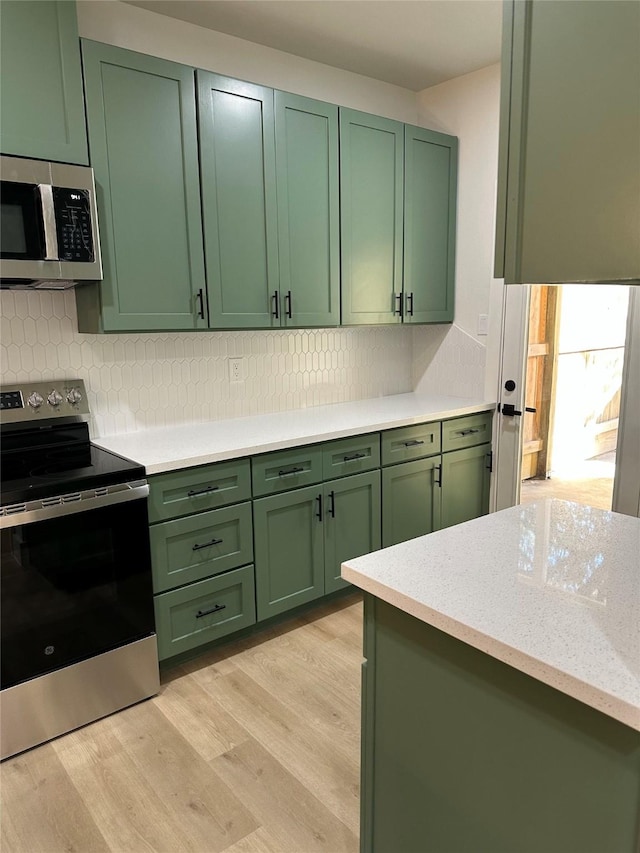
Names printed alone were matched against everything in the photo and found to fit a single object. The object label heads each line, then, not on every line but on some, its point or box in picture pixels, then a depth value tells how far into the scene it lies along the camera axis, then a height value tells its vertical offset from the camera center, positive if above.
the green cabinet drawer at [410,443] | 3.05 -0.65
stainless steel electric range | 2.02 -0.91
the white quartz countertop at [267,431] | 2.43 -0.53
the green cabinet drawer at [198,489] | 2.32 -0.67
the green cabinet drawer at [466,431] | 3.32 -0.65
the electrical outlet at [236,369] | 3.11 -0.27
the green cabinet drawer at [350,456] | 2.82 -0.66
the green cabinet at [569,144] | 0.88 +0.25
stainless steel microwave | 2.05 +0.31
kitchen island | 0.98 -0.67
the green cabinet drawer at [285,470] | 2.60 -0.67
